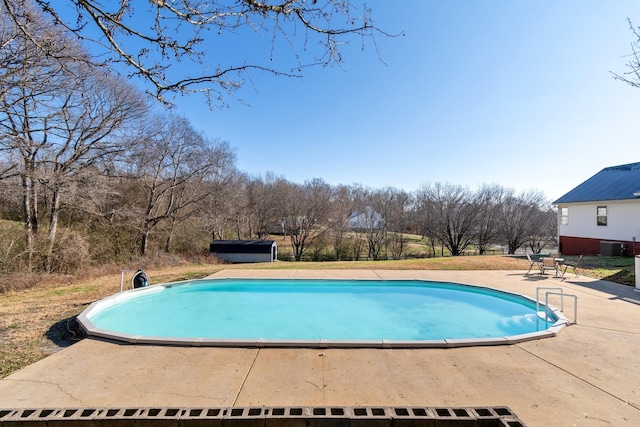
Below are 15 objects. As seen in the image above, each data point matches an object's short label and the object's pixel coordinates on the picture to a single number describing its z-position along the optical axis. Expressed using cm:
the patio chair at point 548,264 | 1023
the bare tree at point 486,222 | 3071
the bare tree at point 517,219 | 3070
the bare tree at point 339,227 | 3009
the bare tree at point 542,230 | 3153
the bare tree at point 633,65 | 369
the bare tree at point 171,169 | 1653
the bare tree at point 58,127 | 986
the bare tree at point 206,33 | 251
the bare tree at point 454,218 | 3065
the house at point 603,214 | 1448
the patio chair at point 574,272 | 1015
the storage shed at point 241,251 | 2122
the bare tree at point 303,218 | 3041
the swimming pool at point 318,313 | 552
